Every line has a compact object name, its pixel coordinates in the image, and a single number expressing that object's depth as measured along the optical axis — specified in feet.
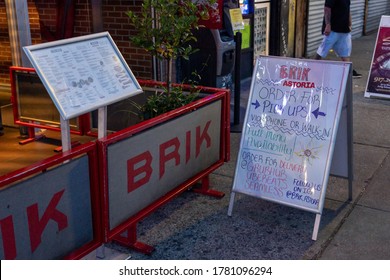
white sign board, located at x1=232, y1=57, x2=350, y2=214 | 12.98
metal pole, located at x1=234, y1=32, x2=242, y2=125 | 20.72
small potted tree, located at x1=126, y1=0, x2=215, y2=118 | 14.29
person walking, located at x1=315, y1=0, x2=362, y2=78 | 28.30
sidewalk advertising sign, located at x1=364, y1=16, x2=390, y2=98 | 26.17
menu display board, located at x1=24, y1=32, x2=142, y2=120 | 10.46
